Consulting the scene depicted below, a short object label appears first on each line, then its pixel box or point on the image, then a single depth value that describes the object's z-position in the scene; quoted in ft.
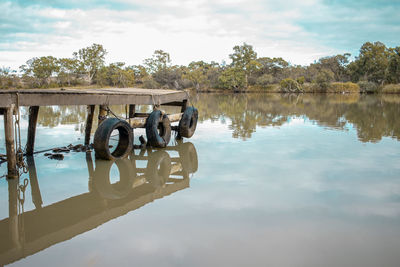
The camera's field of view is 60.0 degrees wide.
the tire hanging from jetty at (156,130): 28.07
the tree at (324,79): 183.01
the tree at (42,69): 171.94
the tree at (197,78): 213.66
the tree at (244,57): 211.41
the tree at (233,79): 203.31
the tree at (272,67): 228.02
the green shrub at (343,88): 184.34
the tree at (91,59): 199.74
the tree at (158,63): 238.27
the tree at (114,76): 197.36
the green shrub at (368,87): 180.34
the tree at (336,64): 245.86
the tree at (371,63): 192.54
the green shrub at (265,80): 205.87
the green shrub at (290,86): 187.38
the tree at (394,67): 176.02
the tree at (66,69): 181.78
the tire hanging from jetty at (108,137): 22.93
